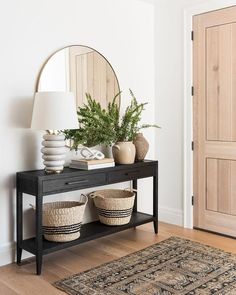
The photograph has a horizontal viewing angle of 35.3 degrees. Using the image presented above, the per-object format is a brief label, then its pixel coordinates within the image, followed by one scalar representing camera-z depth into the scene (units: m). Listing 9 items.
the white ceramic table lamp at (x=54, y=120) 2.87
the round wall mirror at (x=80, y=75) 3.26
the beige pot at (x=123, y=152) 3.52
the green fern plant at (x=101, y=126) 3.38
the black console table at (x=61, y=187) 2.82
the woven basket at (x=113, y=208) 3.44
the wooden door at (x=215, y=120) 3.59
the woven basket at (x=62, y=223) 2.98
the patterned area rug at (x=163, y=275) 2.56
